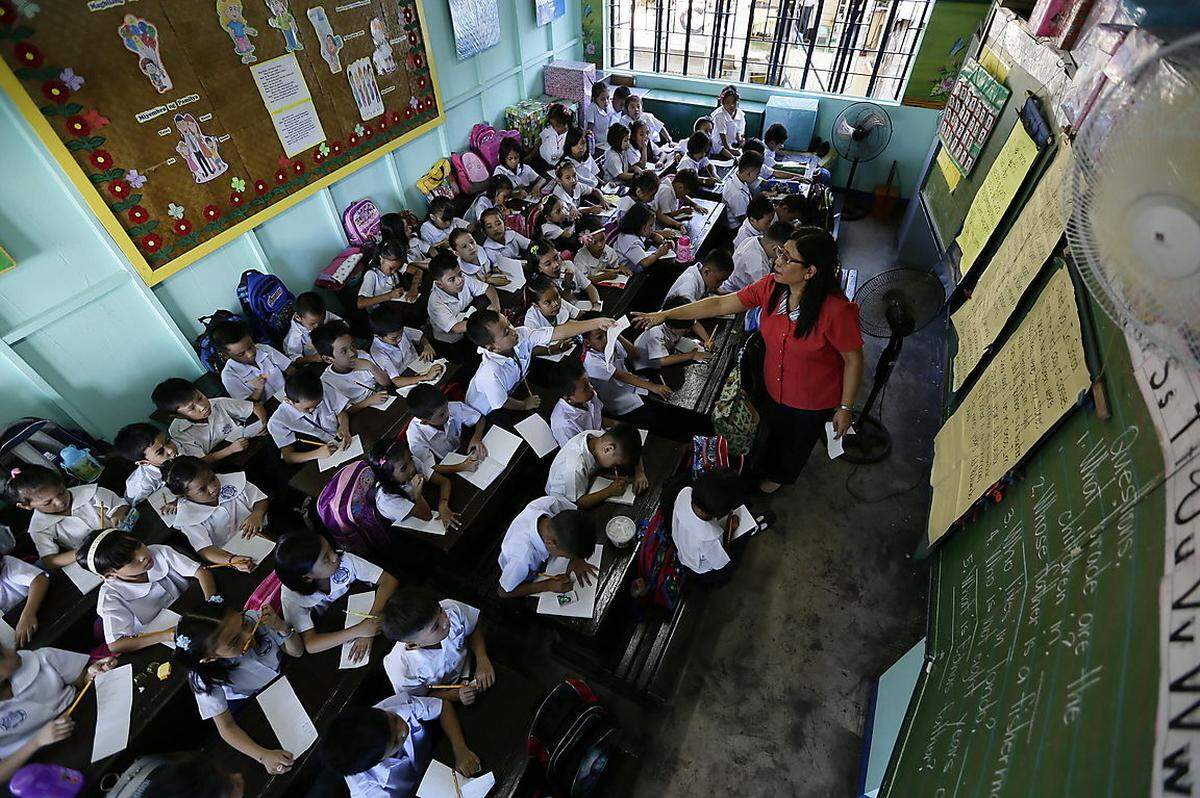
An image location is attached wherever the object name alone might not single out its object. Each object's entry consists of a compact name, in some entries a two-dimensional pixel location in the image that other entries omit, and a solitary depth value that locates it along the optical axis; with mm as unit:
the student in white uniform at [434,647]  2004
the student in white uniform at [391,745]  1733
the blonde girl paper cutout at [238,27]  3600
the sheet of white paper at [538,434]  3057
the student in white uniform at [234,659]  1960
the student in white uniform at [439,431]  2910
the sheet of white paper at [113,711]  1990
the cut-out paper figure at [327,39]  4250
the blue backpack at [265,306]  3965
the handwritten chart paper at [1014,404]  2043
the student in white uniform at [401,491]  2613
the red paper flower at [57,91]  2861
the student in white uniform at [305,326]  3822
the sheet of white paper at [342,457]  3066
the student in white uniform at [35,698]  1969
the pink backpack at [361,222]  4879
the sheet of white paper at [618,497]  2713
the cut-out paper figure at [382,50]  4762
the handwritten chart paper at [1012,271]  2564
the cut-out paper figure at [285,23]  3920
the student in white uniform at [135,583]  2287
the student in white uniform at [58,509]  2604
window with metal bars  6691
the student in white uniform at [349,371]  3445
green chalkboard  1159
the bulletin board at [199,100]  2920
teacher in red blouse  2496
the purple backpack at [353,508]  2705
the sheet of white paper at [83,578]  2576
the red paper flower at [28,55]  2744
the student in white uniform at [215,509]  2656
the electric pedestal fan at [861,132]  6055
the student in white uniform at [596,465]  2613
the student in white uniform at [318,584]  2197
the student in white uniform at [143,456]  2885
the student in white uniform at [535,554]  2349
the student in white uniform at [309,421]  3100
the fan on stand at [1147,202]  807
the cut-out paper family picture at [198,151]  3535
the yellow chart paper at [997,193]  3084
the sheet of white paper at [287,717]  2018
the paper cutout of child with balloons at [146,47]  3131
